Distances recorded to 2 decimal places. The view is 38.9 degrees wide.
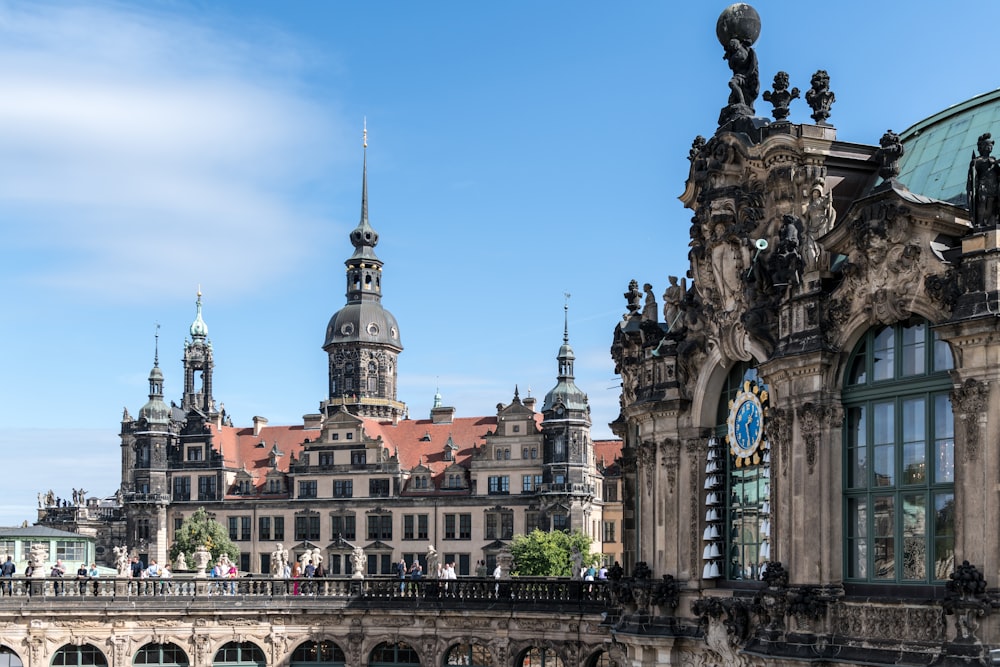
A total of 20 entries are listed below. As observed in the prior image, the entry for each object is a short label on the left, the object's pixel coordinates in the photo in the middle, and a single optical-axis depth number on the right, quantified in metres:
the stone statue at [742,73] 31.53
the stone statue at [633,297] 36.97
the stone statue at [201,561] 51.12
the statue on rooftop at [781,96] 28.94
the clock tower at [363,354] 135.50
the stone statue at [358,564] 48.60
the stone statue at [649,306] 34.91
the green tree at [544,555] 94.19
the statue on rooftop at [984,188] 22.83
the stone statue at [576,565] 46.97
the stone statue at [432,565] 51.92
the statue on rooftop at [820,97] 28.62
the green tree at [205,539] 113.81
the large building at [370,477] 108.56
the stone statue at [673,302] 32.94
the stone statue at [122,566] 48.28
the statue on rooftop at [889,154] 25.09
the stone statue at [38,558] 48.65
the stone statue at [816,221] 26.17
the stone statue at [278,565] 50.66
